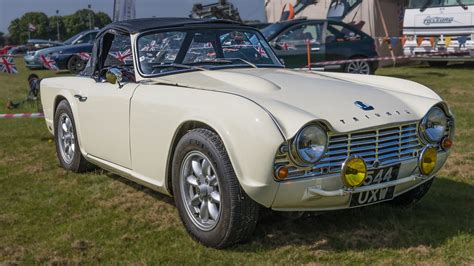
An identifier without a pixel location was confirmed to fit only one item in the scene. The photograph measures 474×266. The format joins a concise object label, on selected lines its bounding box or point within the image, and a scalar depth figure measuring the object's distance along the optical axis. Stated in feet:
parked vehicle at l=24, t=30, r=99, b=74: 56.39
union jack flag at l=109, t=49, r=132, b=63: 15.38
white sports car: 10.18
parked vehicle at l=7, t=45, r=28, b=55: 91.36
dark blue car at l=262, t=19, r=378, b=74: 40.93
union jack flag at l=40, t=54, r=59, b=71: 45.32
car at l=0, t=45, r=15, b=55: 84.14
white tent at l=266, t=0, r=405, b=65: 57.31
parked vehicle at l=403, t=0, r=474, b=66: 48.26
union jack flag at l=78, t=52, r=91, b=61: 53.42
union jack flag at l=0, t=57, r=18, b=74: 35.14
